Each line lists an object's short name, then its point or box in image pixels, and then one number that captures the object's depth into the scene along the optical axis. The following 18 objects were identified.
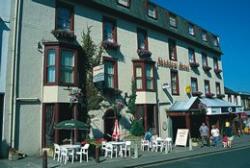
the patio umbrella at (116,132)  17.60
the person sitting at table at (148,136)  18.93
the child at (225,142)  20.73
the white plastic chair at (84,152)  14.26
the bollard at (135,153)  15.58
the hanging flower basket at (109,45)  19.68
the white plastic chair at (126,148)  16.30
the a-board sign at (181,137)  21.31
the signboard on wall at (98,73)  17.12
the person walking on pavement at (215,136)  21.91
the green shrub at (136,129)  19.34
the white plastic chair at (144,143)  18.98
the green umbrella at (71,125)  14.41
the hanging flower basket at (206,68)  30.52
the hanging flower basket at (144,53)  22.43
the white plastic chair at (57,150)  14.23
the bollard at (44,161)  11.66
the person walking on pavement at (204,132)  21.48
